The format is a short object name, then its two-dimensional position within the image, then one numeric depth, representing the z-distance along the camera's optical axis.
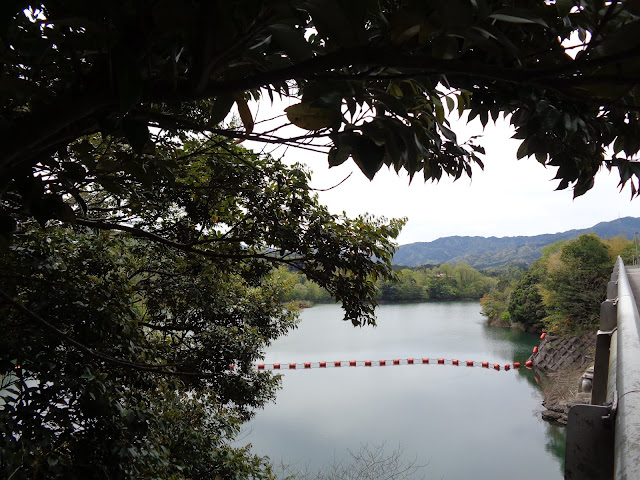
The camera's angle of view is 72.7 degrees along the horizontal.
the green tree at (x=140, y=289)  1.64
